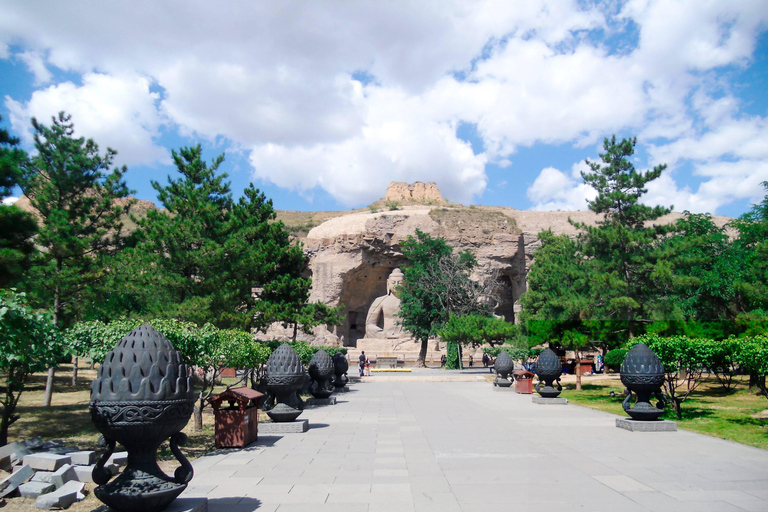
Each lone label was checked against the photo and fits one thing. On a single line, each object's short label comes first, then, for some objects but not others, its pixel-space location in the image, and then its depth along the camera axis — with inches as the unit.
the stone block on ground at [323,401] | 550.6
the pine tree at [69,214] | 493.3
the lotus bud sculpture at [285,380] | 369.4
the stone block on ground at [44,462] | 229.5
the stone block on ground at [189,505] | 161.5
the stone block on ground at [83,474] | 231.9
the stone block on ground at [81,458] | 245.9
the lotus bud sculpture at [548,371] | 557.6
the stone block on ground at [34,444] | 257.0
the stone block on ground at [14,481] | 213.5
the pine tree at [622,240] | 755.4
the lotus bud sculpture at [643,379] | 360.2
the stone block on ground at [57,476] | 218.8
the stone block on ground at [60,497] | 200.8
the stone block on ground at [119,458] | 259.4
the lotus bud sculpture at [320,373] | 533.6
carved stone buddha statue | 1542.8
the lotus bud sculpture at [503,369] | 711.7
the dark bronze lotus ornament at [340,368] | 677.3
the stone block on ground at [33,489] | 212.4
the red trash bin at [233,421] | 316.5
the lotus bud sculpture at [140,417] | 153.6
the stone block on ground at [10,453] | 249.4
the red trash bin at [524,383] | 663.1
